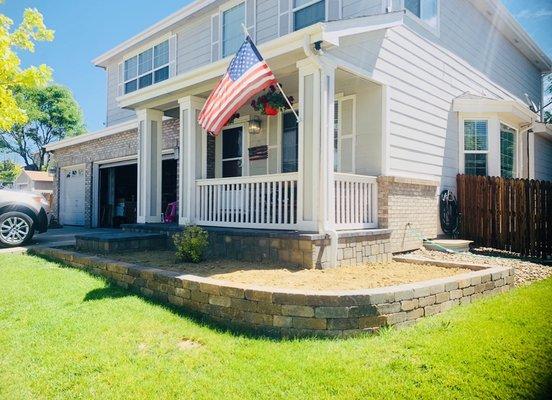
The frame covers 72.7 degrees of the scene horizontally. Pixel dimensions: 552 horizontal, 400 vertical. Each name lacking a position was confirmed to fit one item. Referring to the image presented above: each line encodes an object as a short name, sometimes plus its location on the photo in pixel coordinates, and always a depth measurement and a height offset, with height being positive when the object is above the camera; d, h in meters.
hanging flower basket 6.89 +1.96
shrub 5.95 -0.61
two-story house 5.76 +2.08
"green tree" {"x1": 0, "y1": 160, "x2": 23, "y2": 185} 30.84 +2.85
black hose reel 8.55 -0.16
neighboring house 23.97 +1.62
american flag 5.21 +1.74
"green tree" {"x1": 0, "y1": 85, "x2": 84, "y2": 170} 29.30 +6.82
